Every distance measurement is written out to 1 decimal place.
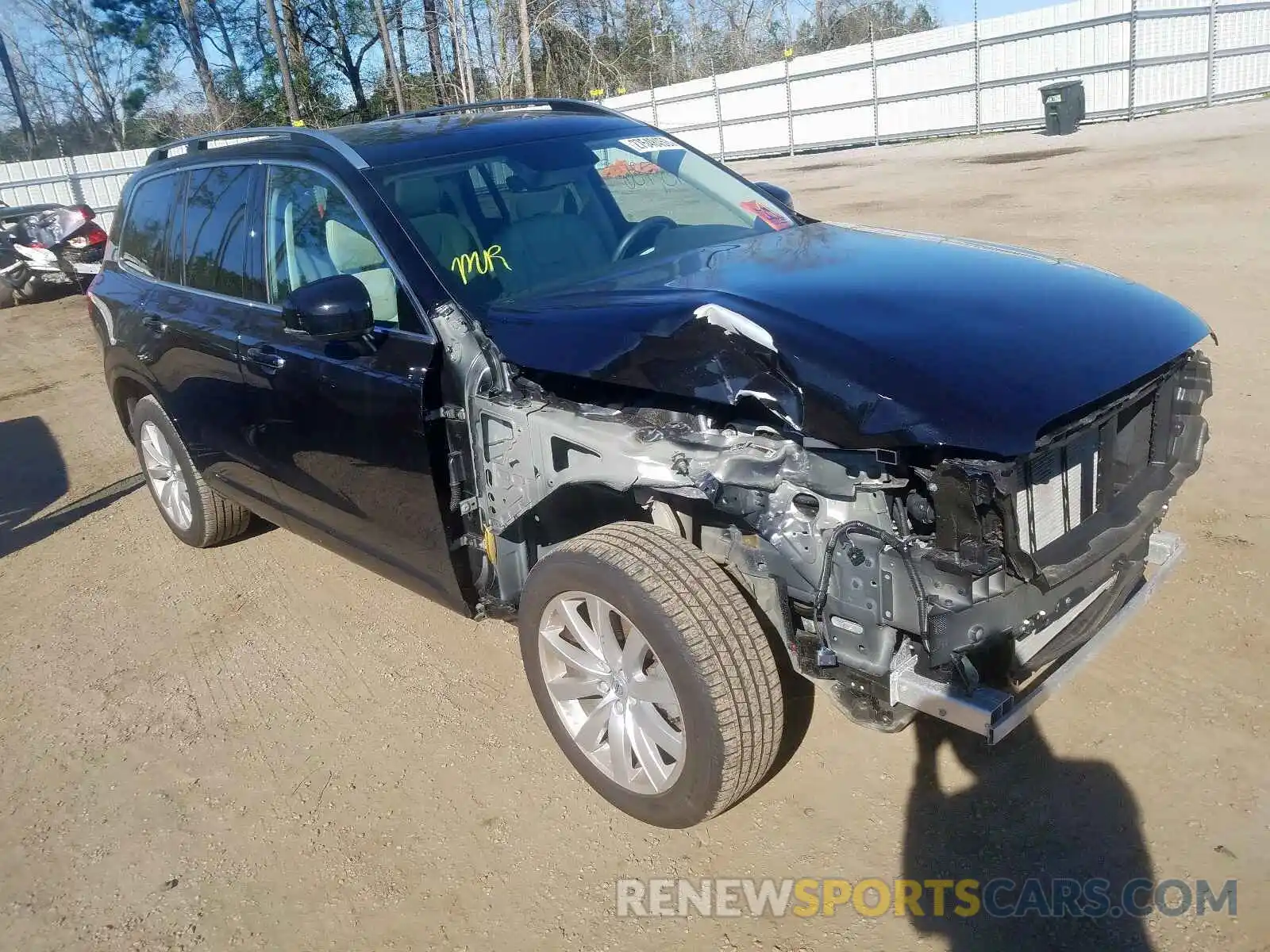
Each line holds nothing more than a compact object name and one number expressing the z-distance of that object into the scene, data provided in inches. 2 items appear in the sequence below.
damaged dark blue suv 94.7
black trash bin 759.1
